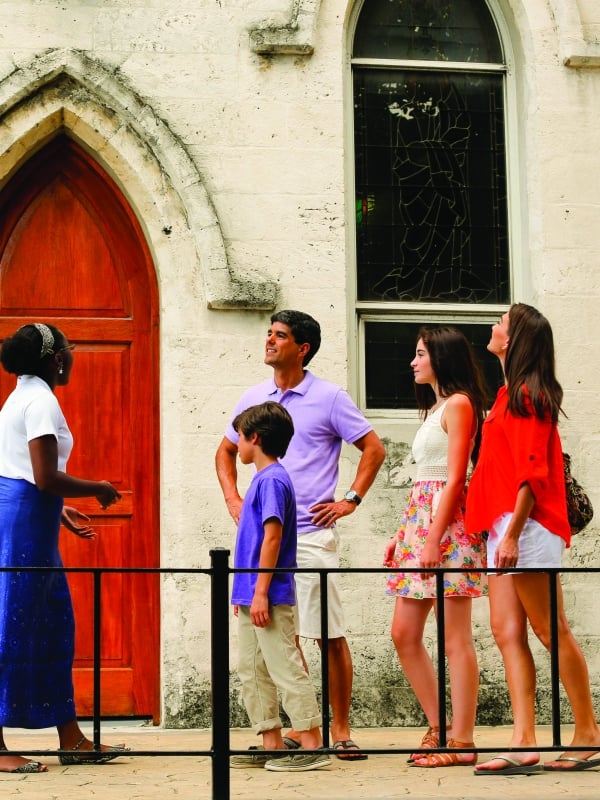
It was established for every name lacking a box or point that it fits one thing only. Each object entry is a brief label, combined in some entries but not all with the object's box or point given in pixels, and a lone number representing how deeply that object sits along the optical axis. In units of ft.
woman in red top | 32.59
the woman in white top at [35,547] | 33.12
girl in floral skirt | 33.82
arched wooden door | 44.42
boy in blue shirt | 32.77
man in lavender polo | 35.62
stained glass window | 46.87
